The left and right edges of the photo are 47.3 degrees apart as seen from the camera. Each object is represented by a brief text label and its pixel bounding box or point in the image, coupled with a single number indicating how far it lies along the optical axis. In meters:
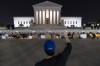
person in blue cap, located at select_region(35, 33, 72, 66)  1.54
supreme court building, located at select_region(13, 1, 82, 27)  38.16
